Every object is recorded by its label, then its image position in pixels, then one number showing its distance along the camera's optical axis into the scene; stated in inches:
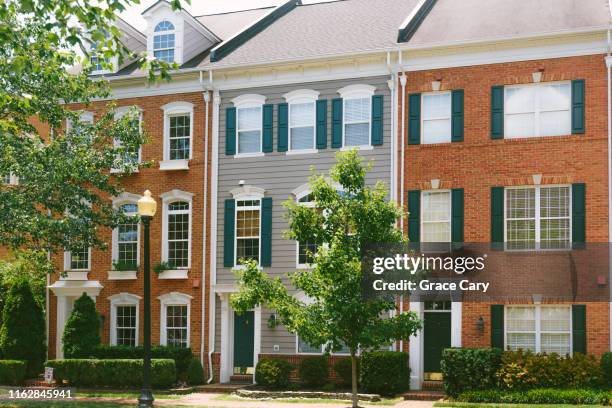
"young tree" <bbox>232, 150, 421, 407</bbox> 880.3
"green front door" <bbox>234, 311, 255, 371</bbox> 1235.9
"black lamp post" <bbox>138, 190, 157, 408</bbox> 789.7
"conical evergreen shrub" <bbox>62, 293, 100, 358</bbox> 1253.7
